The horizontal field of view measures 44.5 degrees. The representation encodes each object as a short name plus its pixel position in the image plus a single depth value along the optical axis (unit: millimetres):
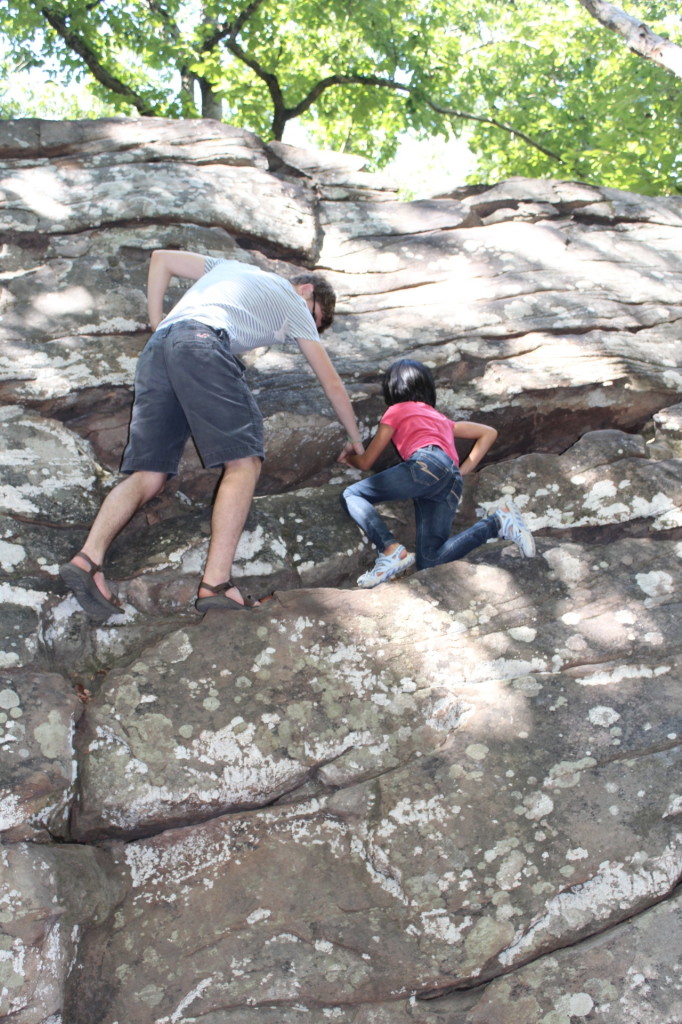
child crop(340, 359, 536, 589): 5117
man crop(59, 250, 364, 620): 4520
